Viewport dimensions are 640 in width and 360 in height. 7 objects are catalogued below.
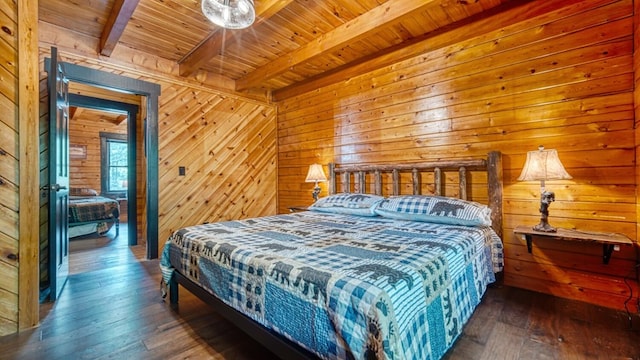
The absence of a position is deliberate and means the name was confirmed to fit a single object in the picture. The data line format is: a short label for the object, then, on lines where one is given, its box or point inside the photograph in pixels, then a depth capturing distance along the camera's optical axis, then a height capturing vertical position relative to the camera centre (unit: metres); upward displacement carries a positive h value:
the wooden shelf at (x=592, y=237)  1.77 -0.41
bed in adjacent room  4.23 -0.42
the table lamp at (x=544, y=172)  1.98 +0.04
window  6.63 +0.61
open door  2.13 +0.12
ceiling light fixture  1.79 +1.15
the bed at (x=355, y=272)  0.97 -0.41
